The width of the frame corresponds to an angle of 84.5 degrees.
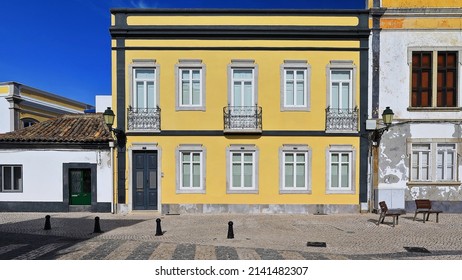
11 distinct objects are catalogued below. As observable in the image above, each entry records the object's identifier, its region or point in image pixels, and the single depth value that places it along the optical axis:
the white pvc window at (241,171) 11.18
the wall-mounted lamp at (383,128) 10.26
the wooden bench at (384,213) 8.93
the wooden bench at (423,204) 10.04
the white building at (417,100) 10.95
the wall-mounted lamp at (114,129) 10.16
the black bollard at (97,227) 8.35
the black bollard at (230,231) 7.64
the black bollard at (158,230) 8.01
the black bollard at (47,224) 8.68
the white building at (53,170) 11.36
